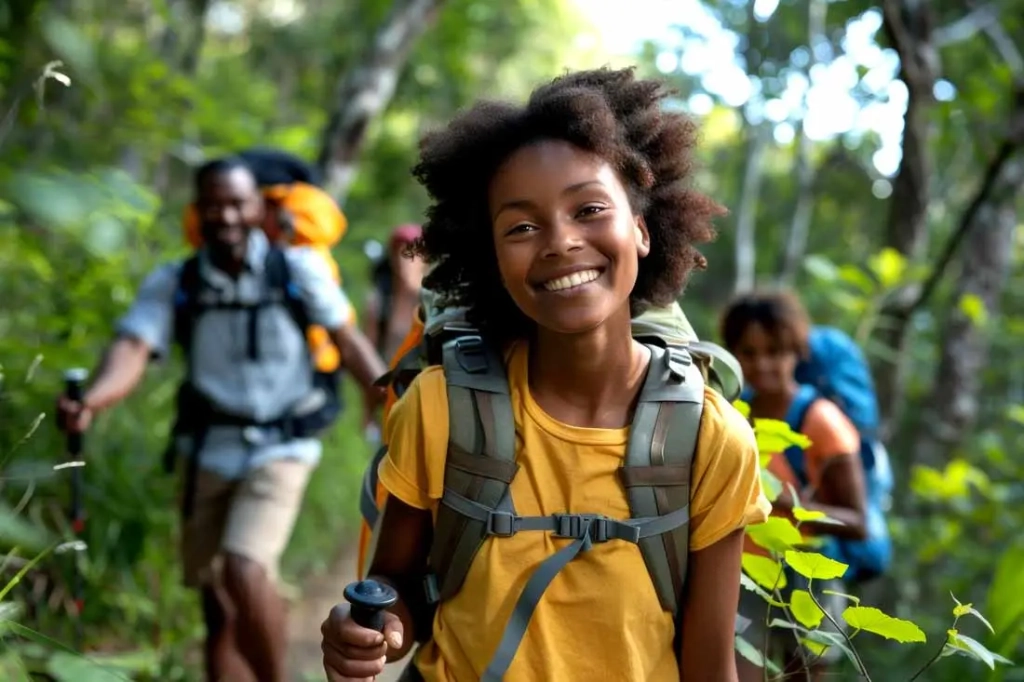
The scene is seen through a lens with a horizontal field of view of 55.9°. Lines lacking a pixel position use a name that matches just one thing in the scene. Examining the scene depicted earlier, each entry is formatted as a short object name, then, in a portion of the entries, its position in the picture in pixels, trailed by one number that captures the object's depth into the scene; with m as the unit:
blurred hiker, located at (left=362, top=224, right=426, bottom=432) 6.69
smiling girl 1.92
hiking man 4.07
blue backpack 3.62
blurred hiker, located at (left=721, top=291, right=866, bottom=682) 3.45
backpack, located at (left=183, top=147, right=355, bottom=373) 4.66
